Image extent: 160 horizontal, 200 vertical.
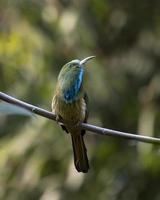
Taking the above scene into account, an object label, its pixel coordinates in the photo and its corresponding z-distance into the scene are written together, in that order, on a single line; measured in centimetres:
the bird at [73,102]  681
